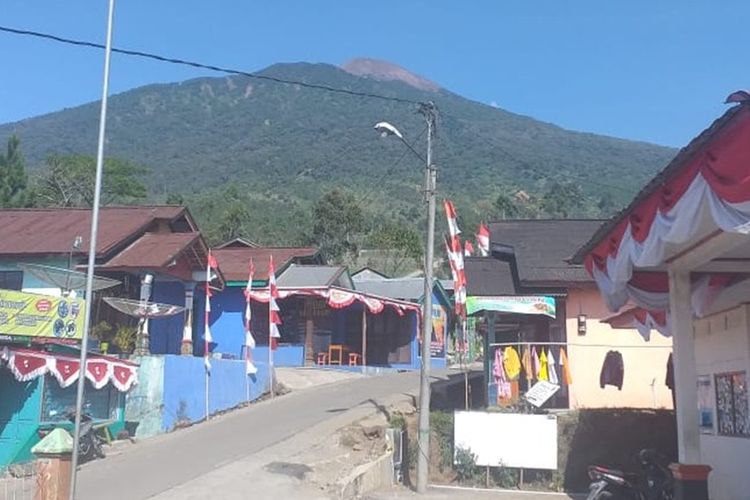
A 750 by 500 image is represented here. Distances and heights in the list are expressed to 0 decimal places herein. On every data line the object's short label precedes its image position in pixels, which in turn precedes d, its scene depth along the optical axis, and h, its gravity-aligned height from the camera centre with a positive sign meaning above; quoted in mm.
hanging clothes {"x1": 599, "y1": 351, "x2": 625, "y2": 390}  17500 +28
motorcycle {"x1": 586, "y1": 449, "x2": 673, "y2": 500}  11266 -1552
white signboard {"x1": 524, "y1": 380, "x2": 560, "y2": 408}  16328 -452
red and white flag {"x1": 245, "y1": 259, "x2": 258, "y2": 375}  22172 +327
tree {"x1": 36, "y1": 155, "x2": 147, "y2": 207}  54812 +14297
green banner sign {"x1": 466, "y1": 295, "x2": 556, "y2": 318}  19359 +1560
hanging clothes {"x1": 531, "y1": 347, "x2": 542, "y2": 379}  17578 +164
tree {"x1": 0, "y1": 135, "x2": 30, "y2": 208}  47094 +10823
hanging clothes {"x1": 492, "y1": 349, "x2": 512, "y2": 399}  17927 -178
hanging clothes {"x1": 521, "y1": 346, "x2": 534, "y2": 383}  17703 +118
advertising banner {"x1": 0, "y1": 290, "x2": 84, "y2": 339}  14547 +854
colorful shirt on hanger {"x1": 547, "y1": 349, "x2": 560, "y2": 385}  17641 +9
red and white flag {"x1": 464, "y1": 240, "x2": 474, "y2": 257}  22341 +3330
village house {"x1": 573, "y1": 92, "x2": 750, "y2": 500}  5762 +1114
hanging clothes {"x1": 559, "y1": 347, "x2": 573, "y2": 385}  17953 +48
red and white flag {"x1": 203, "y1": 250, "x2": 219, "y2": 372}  20612 +1578
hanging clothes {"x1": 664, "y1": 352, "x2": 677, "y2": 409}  15273 -52
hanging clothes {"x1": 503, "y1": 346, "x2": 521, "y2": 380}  17625 +151
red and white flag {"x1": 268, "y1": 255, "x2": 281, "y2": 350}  23047 +1530
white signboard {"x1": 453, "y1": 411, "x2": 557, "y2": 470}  15320 -1296
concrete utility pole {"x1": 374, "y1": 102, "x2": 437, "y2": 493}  14609 +1418
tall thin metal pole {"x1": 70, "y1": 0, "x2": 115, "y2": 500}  8367 +1454
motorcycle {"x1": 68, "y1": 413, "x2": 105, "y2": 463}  15750 -1593
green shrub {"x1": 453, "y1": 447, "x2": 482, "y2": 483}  15617 -1861
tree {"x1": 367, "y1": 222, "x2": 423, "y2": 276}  56344 +8716
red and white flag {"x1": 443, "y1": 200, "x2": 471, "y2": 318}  16125 +2263
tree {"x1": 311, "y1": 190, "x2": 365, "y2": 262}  55906 +9733
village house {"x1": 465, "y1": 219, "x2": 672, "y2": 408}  18906 +977
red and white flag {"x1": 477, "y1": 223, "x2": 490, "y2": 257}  22953 +3726
